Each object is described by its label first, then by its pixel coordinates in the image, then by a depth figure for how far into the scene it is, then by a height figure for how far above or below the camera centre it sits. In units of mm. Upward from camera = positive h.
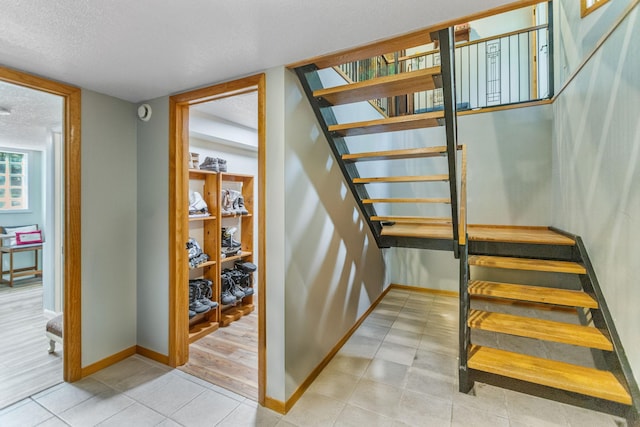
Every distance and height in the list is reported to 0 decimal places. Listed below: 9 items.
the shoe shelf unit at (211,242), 3014 -288
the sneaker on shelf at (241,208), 3368 +96
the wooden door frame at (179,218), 2285 -11
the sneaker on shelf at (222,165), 3115 +570
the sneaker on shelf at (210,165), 3062 +555
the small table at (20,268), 4359 -783
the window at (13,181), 4730 +632
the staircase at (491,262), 1625 -424
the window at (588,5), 2000 +1573
